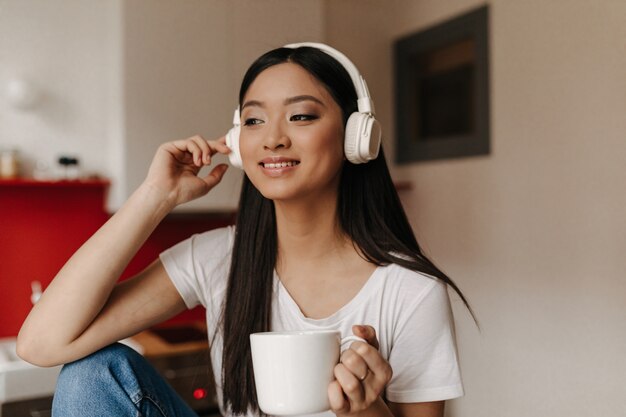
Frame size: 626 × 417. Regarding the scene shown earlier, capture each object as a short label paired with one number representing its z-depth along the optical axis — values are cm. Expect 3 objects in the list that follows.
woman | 110
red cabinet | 233
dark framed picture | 274
